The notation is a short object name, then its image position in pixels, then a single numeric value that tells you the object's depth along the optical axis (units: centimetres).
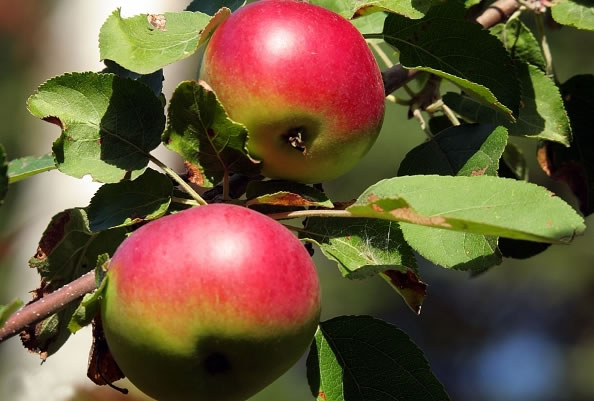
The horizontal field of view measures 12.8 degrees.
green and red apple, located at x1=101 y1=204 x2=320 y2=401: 79
